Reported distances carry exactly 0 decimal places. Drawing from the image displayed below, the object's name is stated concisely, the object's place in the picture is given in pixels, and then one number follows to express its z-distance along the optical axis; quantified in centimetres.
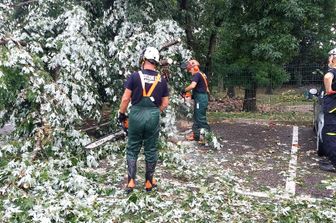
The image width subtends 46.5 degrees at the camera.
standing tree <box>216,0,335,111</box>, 1034
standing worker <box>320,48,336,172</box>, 604
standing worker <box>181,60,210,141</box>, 736
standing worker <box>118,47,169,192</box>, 473
